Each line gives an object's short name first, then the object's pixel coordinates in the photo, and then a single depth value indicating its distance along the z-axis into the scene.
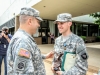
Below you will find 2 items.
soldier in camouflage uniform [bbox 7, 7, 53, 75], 1.14
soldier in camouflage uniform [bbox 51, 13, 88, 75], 1.69
